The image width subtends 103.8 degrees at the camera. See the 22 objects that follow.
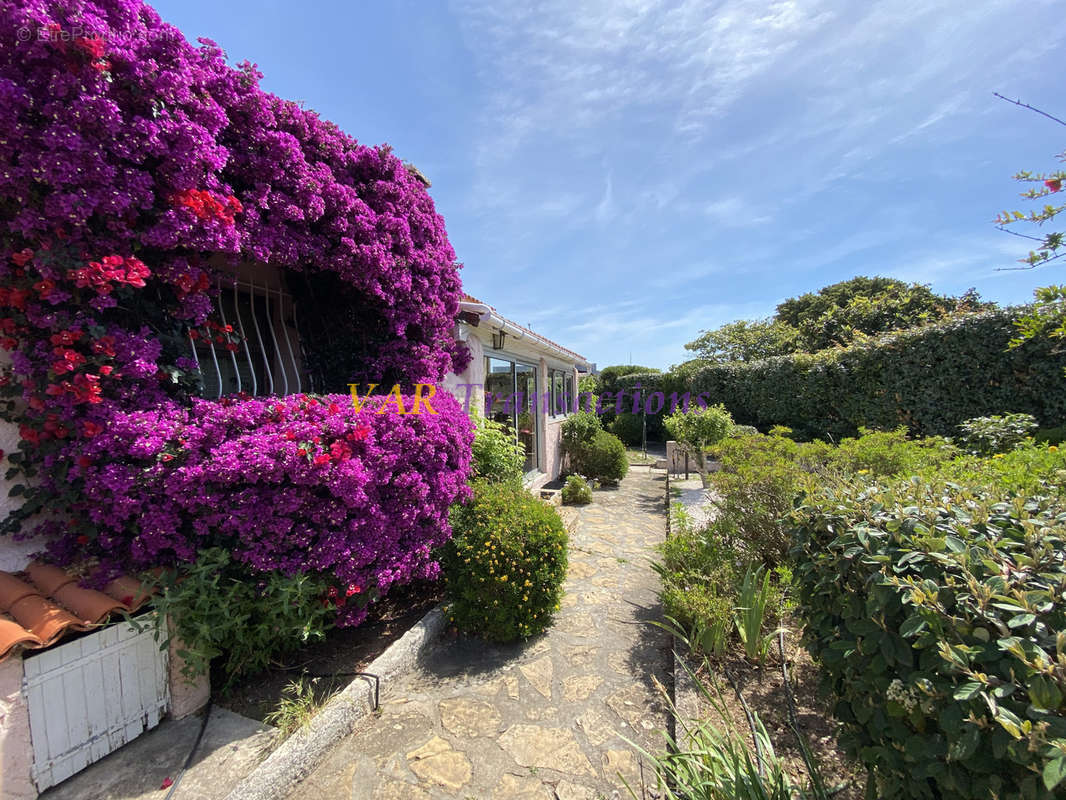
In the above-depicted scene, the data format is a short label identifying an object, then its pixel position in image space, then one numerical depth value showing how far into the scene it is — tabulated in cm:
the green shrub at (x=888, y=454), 434
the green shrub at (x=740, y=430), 1024
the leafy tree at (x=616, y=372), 2484
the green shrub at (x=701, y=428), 979
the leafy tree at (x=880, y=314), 1483
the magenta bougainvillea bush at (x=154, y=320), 250
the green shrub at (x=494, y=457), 598
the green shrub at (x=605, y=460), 1102
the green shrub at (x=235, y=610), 270
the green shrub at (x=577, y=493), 897
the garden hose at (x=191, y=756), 235
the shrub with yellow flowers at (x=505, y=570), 386
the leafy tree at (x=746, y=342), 2110
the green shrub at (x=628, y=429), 1927
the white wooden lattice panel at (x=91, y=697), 229
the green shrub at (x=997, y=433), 592
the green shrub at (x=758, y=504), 434
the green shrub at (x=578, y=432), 1166
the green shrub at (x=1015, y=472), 264
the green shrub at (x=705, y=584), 345
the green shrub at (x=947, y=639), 111
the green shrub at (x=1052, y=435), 620
